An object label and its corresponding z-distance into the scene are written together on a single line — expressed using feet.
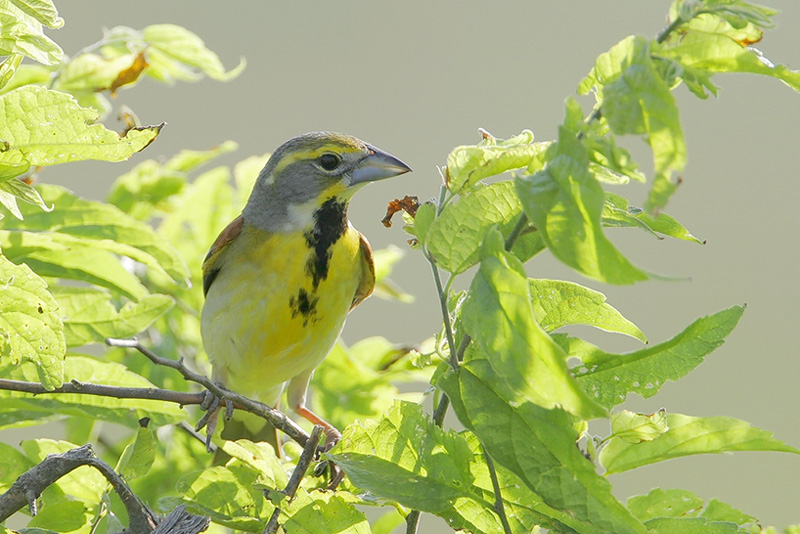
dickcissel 9.48
